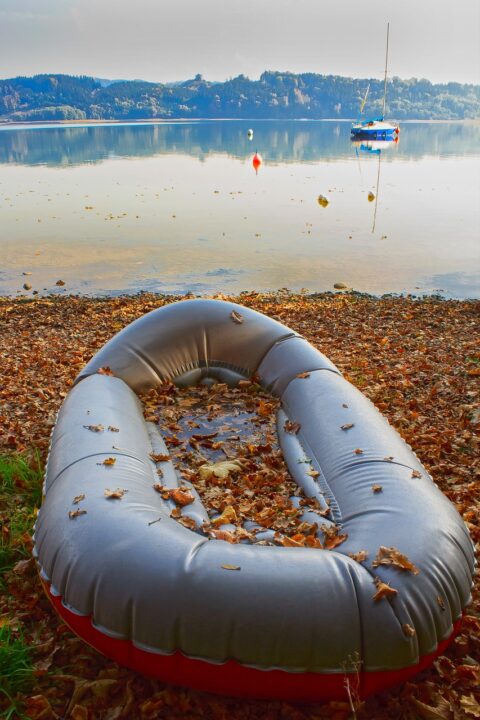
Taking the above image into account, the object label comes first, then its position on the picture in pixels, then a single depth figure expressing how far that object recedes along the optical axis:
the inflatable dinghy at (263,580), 2.67
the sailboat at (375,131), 45.72
